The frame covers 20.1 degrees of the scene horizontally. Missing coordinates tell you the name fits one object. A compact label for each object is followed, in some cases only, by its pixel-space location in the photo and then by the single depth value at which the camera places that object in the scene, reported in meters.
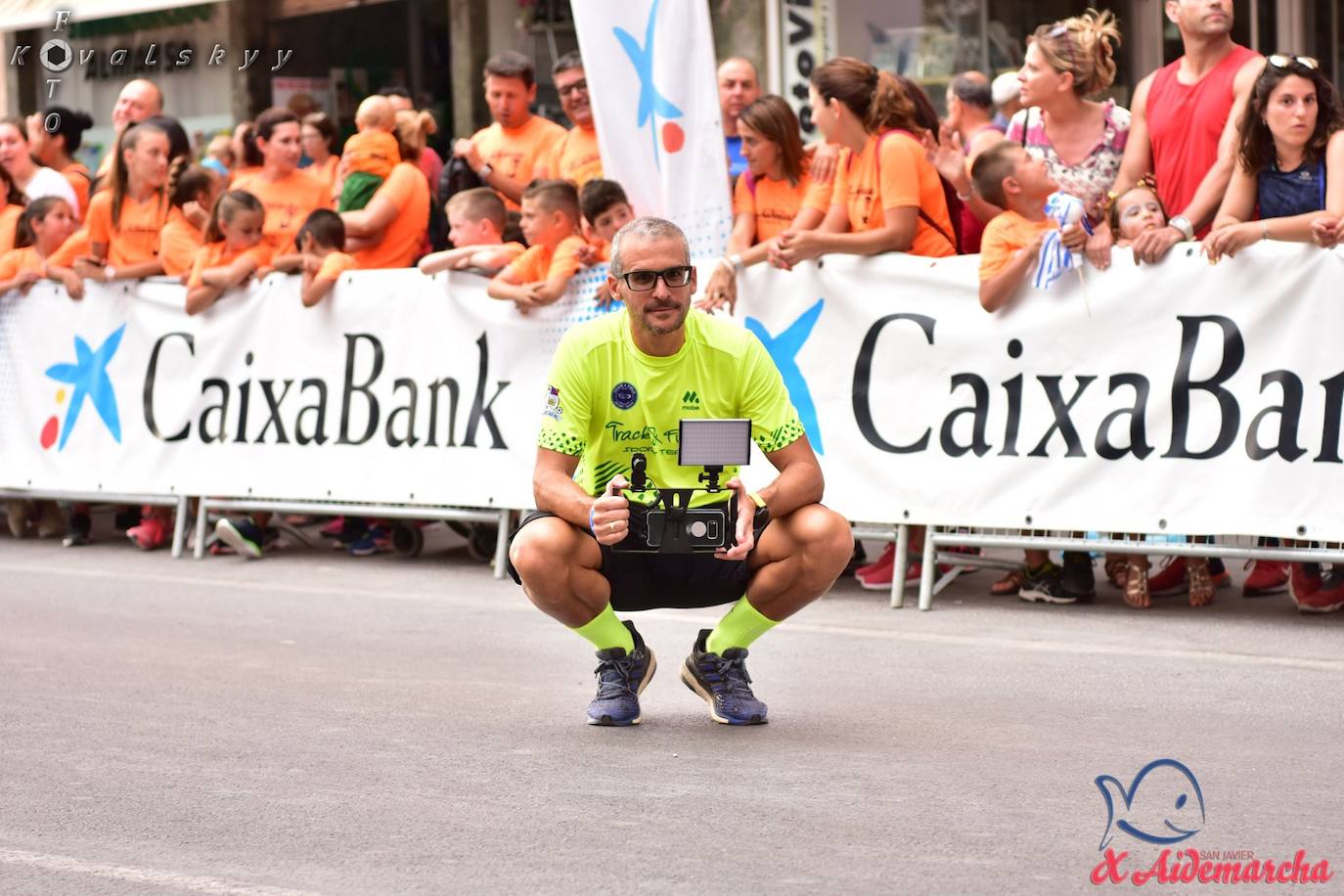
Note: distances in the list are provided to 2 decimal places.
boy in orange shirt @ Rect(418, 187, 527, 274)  19.57
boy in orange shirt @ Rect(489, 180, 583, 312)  18.76
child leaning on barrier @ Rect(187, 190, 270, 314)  21.00
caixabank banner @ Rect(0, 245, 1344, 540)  15.42
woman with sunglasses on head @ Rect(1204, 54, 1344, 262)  15.22
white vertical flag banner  18.35
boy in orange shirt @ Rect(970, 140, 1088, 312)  16.27
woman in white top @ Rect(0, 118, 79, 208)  24.54
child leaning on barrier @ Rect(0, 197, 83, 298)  23.04
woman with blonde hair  17.10
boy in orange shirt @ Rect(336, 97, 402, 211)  21.36
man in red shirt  16.27
